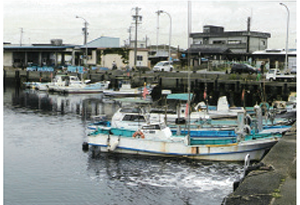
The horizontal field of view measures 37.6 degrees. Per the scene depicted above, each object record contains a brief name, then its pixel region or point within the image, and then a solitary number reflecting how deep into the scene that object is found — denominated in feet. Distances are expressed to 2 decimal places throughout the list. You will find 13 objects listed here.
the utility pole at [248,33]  240.53
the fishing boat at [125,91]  171.63
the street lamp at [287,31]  173.00
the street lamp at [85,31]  230.89
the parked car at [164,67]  213.46
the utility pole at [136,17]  208.33
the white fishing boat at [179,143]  69.92
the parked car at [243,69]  183.83
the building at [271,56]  210.38
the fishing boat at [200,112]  91.45
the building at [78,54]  242.99
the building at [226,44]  217.97
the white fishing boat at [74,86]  183.93
